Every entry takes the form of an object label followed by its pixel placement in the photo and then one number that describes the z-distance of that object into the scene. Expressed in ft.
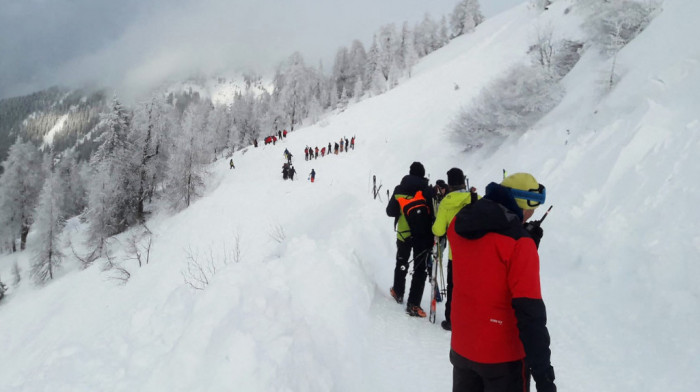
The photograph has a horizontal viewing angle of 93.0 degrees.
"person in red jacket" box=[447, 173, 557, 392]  6.15
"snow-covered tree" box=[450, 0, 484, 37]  210.59
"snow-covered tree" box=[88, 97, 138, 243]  84.02
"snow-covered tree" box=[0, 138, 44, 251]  111.45
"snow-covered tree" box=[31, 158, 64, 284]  84.28
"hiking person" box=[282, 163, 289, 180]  77.71
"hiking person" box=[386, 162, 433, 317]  16.47
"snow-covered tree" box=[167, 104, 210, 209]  90.74
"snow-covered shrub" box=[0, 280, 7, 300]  82.06
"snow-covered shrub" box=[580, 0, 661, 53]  39.75
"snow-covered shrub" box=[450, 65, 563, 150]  45.88
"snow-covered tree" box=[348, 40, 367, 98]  220.64
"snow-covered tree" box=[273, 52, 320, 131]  167.63
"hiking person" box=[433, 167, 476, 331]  12.81
